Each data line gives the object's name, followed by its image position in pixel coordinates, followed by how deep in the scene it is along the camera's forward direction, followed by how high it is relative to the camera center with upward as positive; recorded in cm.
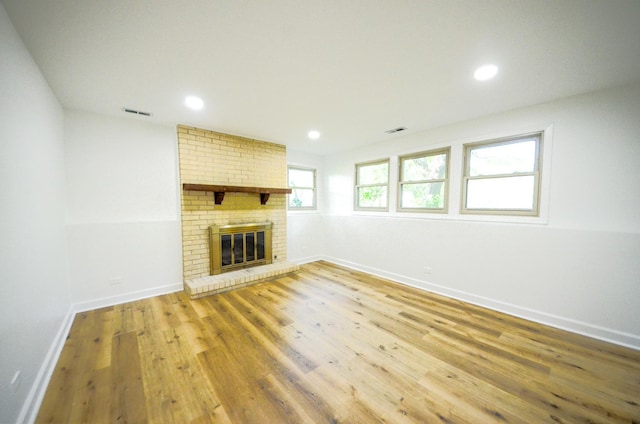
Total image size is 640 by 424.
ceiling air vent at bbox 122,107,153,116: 277 +113
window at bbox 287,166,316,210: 498 +34
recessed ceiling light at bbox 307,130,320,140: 371 +114
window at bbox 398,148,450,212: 346 +33
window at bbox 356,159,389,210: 429 +33
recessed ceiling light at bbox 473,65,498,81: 191 +115
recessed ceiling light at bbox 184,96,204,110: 250 +114
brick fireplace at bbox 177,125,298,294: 348 +23
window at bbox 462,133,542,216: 272 +34
